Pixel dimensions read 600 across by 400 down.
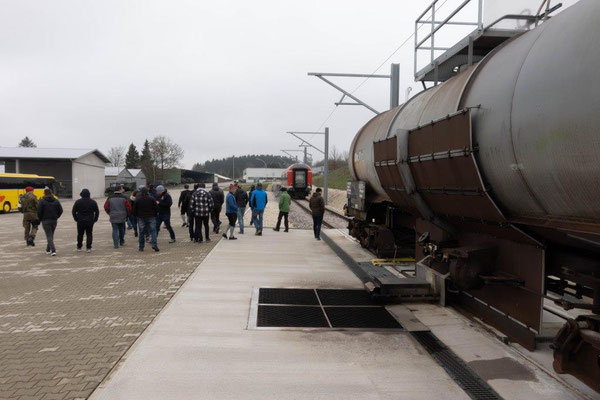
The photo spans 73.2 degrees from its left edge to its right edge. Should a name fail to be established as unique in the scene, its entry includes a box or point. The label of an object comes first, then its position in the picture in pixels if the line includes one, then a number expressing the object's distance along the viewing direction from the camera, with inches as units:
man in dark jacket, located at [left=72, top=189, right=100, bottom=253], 385.7
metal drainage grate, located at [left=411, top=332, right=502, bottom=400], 138.8
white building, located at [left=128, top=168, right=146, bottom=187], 2586.1
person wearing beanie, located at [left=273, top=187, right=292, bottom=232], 527.5
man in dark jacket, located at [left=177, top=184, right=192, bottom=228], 514.6
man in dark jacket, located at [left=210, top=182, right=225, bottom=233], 518.0
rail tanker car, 109.2
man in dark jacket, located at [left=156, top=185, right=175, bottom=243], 453.1
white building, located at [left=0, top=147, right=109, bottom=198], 1536.7
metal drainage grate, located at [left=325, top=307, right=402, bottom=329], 206.4
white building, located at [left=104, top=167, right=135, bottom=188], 2314.2
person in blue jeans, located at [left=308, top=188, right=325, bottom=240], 473.1
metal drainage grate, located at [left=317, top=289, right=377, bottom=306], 246.2
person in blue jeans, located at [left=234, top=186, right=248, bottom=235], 514.3
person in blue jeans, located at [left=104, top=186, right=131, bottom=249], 406.9
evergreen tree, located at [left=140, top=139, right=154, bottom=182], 2815.0
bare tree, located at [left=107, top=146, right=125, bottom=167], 4451.3
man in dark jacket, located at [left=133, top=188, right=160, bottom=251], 394.6
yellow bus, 938.1
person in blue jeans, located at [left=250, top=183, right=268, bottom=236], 510.3
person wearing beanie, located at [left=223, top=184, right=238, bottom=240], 477.4
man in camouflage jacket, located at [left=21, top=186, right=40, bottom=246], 423.8
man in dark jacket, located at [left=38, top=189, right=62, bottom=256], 377.6
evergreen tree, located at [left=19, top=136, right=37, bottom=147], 4909.0
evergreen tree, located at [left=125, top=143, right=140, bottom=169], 4135.3
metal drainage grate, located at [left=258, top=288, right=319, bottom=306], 244.2
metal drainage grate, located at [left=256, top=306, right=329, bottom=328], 205.2
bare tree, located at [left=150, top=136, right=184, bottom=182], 2878.9
